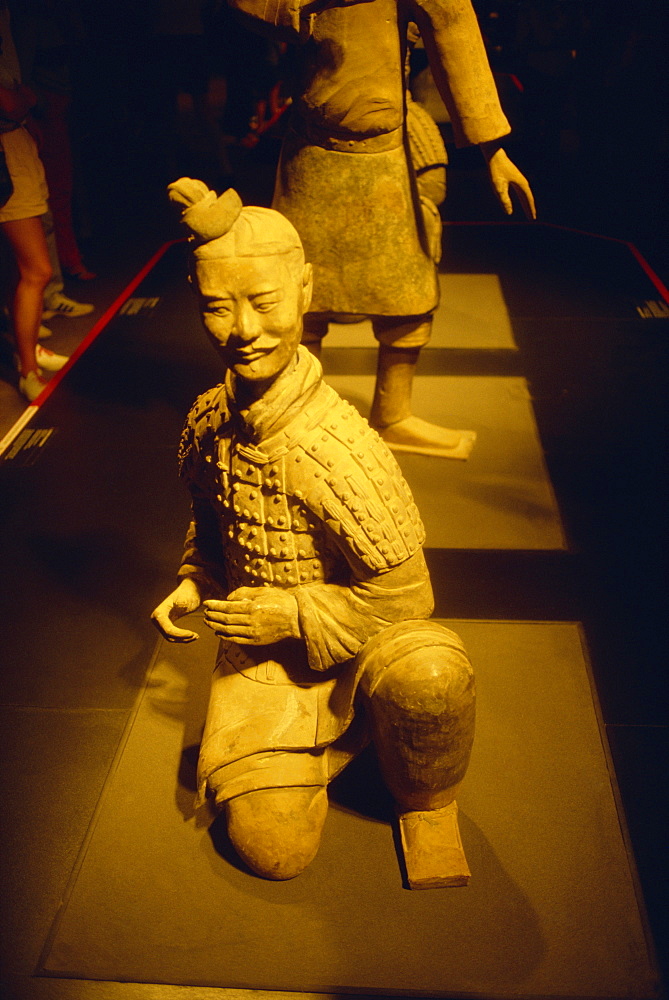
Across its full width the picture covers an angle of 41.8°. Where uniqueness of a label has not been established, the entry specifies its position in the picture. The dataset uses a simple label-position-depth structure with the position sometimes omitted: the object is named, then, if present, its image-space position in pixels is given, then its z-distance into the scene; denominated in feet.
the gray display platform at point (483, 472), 10.48
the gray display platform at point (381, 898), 6.10
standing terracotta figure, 8.43
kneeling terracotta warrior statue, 5.56
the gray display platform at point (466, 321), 14.80
